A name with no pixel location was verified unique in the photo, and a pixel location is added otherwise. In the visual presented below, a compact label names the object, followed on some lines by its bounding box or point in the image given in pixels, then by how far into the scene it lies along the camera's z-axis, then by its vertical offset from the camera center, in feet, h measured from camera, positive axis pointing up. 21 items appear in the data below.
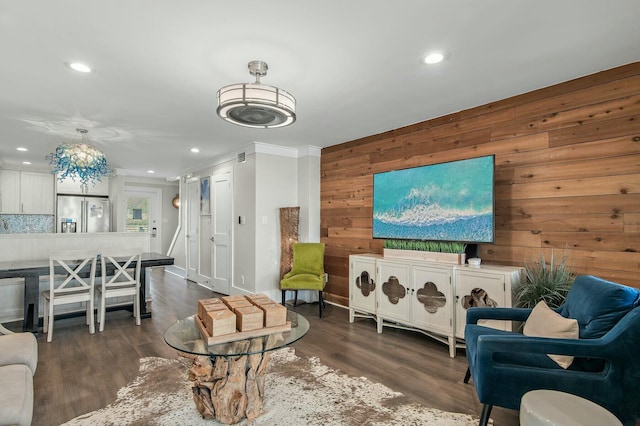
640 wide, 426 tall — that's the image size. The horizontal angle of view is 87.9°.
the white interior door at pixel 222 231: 18.93 -0.83
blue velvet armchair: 5.52 -2.62
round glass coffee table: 6.69 -3.29
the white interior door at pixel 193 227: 22.68 -0.74
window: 29.73 +0.24
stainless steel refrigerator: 22.95 +0.18
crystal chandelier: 13.47 +2.31
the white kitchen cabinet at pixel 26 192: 21.42 +1.60
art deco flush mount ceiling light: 7.02 +2.43
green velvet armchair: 15.29 -2.18
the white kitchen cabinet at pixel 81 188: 22.93 +2.03
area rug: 6.90 -4.25
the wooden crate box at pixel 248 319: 6.96 -2.16
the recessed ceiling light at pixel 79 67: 8.31 +3.82
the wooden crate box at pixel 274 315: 7.26 -2.16
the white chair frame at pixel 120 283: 12.85 -2.61
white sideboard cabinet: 9.62 -2.49
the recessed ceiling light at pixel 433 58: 7.84 +3.86
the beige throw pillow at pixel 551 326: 6.28 -2.19
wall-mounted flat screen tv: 10.47 +0.54
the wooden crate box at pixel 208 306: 7.38 -2.04
